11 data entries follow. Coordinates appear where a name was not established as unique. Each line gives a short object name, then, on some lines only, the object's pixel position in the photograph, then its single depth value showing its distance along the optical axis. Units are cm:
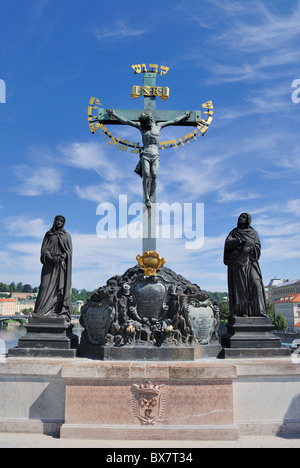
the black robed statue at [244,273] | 823
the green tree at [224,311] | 4200
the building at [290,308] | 5484
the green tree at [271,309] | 5365
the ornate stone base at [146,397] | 642
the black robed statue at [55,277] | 827
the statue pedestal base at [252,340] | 769
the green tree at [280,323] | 4841
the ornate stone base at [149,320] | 752
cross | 1085
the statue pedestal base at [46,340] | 773
